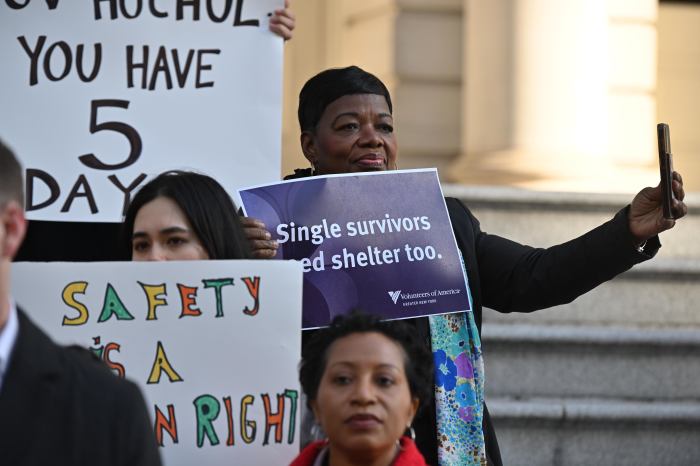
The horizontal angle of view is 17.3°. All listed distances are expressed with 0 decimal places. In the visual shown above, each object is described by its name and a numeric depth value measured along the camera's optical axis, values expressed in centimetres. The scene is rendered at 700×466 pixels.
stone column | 1046
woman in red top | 461
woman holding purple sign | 539
